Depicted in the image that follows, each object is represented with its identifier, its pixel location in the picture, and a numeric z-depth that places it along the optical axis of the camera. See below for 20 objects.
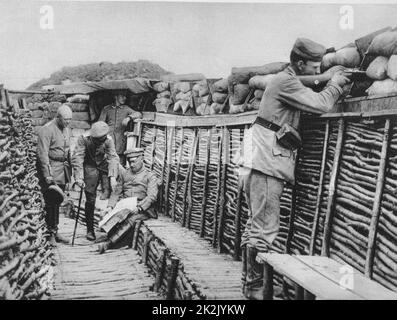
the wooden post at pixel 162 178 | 5.00
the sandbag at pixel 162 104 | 5.40
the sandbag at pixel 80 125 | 5.60
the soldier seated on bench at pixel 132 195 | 4.39
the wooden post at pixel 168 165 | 4.84
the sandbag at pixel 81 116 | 5.64
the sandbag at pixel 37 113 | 6.01
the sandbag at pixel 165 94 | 5.52
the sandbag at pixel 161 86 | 5.50
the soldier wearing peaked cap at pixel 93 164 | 4.48
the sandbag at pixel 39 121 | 5.96
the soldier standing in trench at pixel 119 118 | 5.59
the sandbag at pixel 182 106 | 4.67
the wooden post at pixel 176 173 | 4.62
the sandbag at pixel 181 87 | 4.72
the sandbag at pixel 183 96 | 4.68
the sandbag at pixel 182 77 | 4.16
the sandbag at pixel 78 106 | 5.71
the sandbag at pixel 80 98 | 5.76
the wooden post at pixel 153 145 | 5.27
